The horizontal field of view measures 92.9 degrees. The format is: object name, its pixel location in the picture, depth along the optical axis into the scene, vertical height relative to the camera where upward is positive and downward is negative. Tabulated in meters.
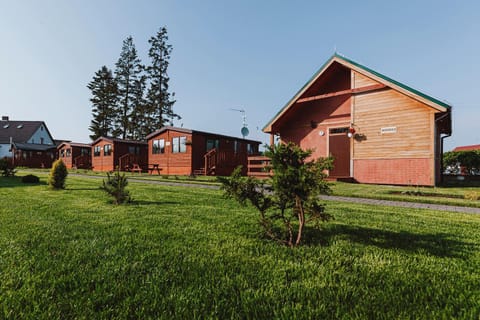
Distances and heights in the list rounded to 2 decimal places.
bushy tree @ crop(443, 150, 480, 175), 13.82 -0.10
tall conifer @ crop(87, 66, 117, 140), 38.47 +9.29
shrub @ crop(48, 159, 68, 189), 7.86 -0.53
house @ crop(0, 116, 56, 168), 35.41 +4.01
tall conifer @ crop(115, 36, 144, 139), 36.84 +12.51
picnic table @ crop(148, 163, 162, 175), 20.00 -0.62
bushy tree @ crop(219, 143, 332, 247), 2.36 -0.28
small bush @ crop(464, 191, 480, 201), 6.21 -0.98
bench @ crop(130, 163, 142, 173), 20.80 -0.60
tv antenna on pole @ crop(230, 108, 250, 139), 23.28 +3.78
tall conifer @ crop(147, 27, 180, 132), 34.66 +11.80
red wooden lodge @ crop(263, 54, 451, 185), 9.42 +1.82
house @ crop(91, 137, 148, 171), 24.06 +0.85
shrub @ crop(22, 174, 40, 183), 10.51 -0.81
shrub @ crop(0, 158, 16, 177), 13.30 -0.37
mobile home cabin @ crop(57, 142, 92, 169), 29.86 +0.89
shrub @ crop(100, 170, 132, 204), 5.28 -0.62
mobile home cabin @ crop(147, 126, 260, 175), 17.41 +0.78
